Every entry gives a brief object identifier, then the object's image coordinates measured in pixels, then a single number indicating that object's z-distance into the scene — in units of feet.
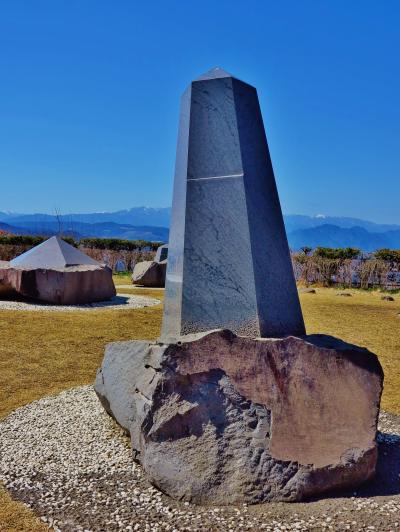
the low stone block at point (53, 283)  38.75
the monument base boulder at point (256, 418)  11.08
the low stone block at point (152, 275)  58.44
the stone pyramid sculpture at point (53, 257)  40.70
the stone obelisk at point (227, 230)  13.09
